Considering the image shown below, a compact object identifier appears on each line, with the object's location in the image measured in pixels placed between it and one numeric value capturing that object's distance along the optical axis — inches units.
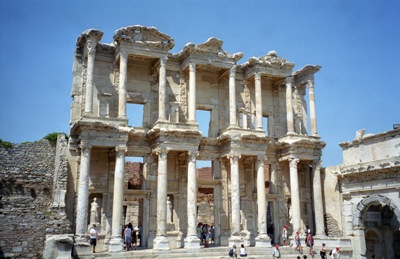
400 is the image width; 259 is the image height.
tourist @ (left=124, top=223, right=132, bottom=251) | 762.8
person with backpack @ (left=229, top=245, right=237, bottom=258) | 708.7
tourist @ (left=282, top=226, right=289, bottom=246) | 869.2
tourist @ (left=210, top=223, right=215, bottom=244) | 917.3
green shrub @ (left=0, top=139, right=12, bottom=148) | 788.3
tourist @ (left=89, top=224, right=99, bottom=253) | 708.0
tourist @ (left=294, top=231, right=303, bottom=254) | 798.1
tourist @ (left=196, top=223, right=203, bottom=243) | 883.3
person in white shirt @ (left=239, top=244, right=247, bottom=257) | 705.6
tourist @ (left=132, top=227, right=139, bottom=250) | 860.1
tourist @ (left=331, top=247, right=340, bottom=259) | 749.9
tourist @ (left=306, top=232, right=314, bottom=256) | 793.6
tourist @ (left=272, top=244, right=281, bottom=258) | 743.1
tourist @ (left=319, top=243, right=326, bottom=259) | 753.8
